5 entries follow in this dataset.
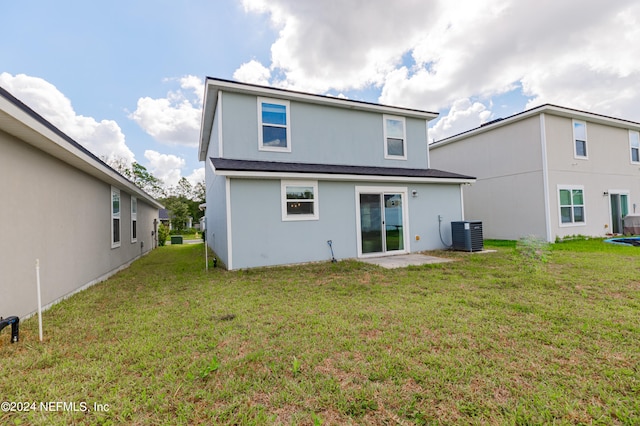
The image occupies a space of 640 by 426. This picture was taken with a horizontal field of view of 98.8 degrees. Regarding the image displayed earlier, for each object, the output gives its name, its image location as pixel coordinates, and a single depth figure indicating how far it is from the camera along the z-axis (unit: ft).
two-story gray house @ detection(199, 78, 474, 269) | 23.99
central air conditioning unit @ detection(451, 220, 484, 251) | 30.22
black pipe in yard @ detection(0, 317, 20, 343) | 10.08
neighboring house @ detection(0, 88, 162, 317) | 11.68
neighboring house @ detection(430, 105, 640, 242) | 36.83
